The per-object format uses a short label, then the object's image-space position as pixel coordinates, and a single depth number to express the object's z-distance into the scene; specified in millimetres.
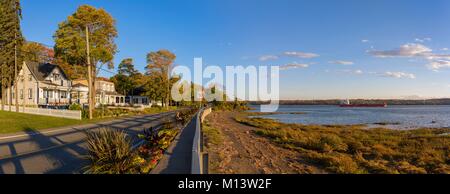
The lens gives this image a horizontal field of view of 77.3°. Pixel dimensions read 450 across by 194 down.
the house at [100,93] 48719
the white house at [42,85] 41938
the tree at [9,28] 31642
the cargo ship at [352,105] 179962
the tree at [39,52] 61922
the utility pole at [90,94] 24609
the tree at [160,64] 62491
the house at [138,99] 75950
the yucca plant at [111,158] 6469
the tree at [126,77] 74625
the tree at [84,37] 38719
